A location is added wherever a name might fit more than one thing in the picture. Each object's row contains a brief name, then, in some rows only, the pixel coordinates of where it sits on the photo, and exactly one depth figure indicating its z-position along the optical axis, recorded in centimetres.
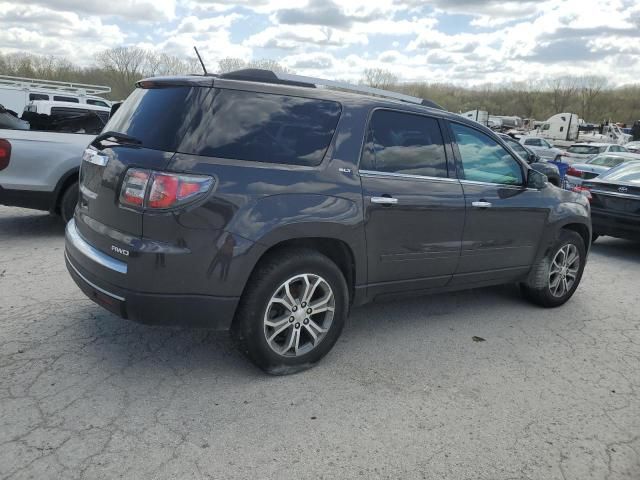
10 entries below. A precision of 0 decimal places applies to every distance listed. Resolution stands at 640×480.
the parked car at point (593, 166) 1319
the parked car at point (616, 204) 777
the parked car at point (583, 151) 2305
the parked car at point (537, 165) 945
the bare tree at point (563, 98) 10512
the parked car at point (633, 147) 2743
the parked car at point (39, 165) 621
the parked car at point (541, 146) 2427
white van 1875
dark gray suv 300
